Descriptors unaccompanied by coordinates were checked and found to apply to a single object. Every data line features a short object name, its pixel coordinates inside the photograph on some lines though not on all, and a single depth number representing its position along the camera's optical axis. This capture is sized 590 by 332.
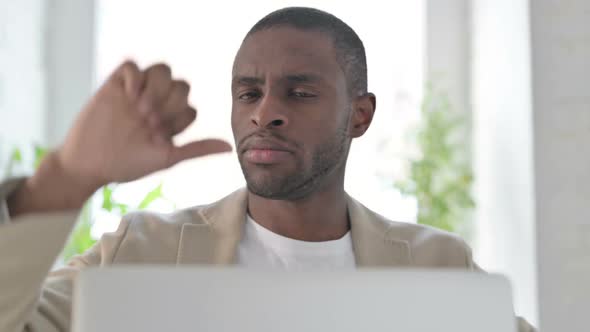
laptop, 0.81
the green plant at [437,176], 2.15
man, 1.29
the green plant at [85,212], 2.03
